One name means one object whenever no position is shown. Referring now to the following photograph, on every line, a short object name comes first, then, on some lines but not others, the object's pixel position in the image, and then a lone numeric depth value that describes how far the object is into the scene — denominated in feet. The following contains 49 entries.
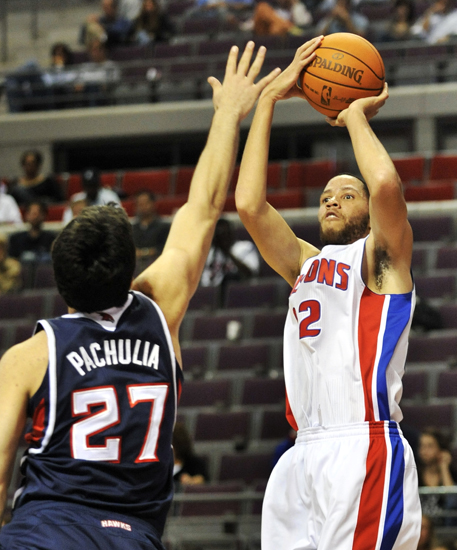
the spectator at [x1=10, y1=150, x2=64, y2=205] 79.66
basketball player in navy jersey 14.65
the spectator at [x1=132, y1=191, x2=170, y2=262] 63.57
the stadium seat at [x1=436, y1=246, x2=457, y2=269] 62.59
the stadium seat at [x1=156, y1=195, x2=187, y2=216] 76.38
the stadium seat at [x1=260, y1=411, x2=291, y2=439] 51.83
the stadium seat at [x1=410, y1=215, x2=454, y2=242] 67.05
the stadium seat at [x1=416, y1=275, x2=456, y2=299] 59.88
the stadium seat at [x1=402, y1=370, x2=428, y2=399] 52.37
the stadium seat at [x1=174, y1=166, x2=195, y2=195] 82.69
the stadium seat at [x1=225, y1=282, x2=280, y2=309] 61.57
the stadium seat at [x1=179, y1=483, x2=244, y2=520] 46.01
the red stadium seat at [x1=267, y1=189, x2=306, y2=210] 74.23
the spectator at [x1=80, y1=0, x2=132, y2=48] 95.91
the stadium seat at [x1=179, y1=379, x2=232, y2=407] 55.52
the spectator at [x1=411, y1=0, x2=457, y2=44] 83.25
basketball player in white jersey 19.33
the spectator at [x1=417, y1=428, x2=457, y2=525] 44.09
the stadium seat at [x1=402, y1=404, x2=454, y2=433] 50.16
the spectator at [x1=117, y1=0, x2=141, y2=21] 100.37
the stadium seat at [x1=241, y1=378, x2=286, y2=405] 54.34
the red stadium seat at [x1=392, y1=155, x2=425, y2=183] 76.28
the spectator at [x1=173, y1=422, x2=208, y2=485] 45.96
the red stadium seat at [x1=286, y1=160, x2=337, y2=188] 78.48
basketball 22.35
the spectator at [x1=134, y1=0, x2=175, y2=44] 94.02
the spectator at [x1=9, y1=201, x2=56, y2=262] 70.03
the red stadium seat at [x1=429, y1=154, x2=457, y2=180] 74.95
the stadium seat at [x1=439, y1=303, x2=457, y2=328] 57.16
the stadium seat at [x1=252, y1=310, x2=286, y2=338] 59.31
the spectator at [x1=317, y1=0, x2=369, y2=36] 81.05
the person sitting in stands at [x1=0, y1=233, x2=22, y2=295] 66.85
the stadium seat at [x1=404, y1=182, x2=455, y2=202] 71.67
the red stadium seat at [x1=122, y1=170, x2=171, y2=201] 83.46
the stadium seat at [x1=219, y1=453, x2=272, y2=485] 50.34
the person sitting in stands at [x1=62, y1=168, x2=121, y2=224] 67.10
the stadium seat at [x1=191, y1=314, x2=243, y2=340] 61.05
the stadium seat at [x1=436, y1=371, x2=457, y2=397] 51.96
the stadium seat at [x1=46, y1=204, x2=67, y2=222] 79.20
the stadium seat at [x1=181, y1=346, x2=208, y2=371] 58.34
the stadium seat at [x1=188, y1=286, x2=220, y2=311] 63.41
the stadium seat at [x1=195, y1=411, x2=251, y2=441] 53.01
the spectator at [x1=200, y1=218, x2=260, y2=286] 63.82
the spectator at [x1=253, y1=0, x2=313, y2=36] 87.15
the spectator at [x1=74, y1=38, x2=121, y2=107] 91.20
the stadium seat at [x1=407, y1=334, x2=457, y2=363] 54.49
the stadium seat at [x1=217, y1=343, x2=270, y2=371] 57.31
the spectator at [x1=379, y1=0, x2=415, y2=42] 83.30
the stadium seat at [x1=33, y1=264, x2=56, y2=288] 68.44
